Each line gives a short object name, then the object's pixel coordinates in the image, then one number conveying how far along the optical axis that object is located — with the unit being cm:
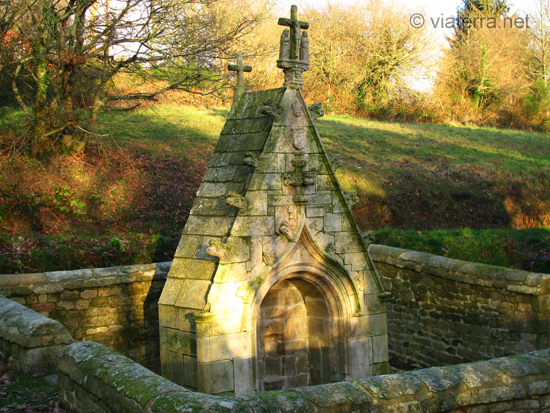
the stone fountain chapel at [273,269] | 653
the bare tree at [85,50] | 1402
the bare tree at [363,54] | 3189
